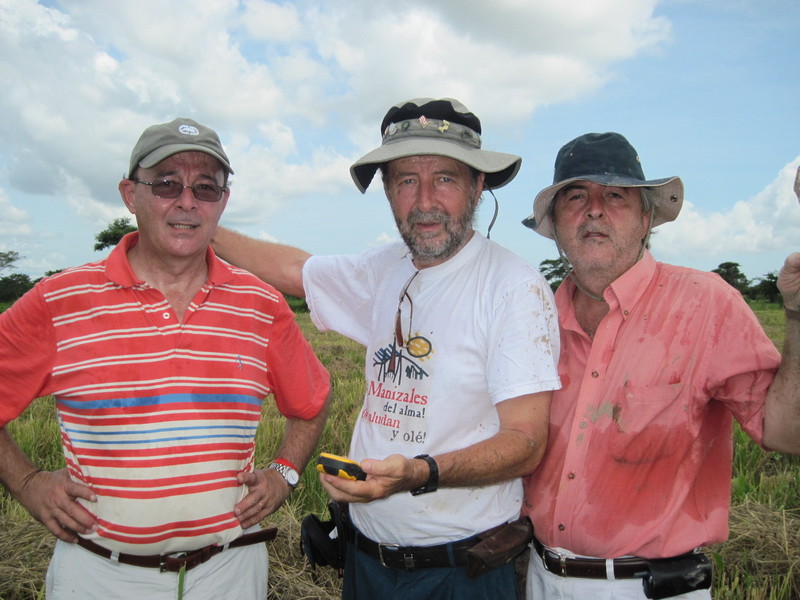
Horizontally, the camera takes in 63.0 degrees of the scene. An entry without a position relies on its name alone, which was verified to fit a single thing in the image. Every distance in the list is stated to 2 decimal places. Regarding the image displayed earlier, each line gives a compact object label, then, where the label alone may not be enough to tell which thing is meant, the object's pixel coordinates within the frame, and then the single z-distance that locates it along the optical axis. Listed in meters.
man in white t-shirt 2.28
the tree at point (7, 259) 48.98
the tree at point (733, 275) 52.58
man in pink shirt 2.36
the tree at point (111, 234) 36.25
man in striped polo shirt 2.26
